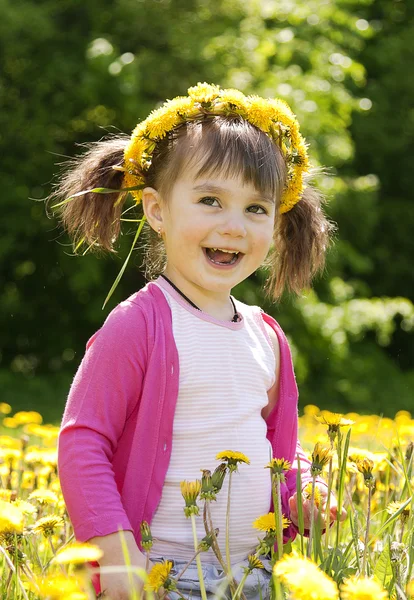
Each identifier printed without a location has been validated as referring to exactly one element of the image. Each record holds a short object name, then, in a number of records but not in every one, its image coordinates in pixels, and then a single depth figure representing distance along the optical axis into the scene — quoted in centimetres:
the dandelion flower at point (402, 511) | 133
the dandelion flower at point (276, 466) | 123
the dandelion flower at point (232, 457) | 125
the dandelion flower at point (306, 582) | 97
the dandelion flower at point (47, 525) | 130
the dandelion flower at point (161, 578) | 120
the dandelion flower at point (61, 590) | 95
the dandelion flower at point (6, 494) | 146
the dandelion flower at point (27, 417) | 201
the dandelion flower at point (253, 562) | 122
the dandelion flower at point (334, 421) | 129
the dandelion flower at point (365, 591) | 100
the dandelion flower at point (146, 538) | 121
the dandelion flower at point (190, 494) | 120
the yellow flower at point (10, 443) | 174
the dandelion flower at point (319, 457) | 124
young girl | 137
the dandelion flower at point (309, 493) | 134
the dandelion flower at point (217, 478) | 122
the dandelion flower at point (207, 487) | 121
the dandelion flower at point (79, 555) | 100
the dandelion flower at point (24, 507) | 126
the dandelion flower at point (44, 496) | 137
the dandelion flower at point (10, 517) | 107
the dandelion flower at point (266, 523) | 127
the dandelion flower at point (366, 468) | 125
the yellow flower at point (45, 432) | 178
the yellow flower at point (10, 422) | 214
